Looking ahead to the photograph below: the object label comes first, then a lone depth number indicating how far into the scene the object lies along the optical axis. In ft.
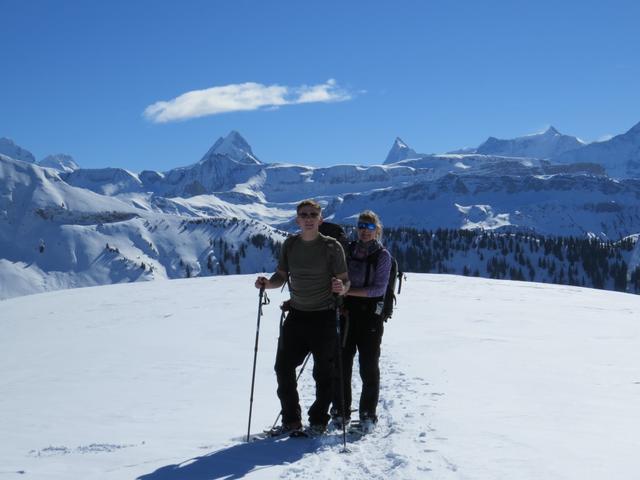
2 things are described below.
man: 26.63
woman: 28.09
